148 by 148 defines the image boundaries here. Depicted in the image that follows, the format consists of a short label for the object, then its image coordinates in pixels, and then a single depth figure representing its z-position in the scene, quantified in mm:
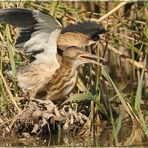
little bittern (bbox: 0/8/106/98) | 10086
